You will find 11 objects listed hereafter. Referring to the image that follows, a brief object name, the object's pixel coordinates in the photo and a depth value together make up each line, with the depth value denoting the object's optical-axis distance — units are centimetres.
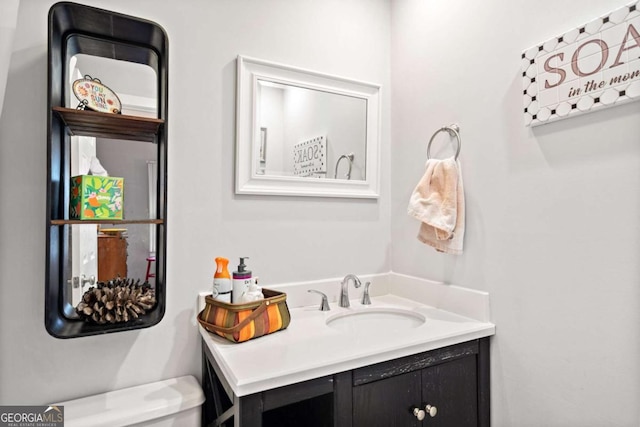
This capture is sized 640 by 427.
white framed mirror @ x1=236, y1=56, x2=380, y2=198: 148
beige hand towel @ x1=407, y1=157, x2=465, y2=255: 141
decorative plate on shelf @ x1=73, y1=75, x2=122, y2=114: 113
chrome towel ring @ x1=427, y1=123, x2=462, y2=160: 146
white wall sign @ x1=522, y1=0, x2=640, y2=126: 95
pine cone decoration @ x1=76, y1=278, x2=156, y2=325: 113
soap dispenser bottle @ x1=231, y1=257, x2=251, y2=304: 121
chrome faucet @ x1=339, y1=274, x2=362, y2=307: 158
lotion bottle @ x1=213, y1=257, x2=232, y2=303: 121
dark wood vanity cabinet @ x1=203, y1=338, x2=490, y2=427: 99
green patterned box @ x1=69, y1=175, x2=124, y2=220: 111
